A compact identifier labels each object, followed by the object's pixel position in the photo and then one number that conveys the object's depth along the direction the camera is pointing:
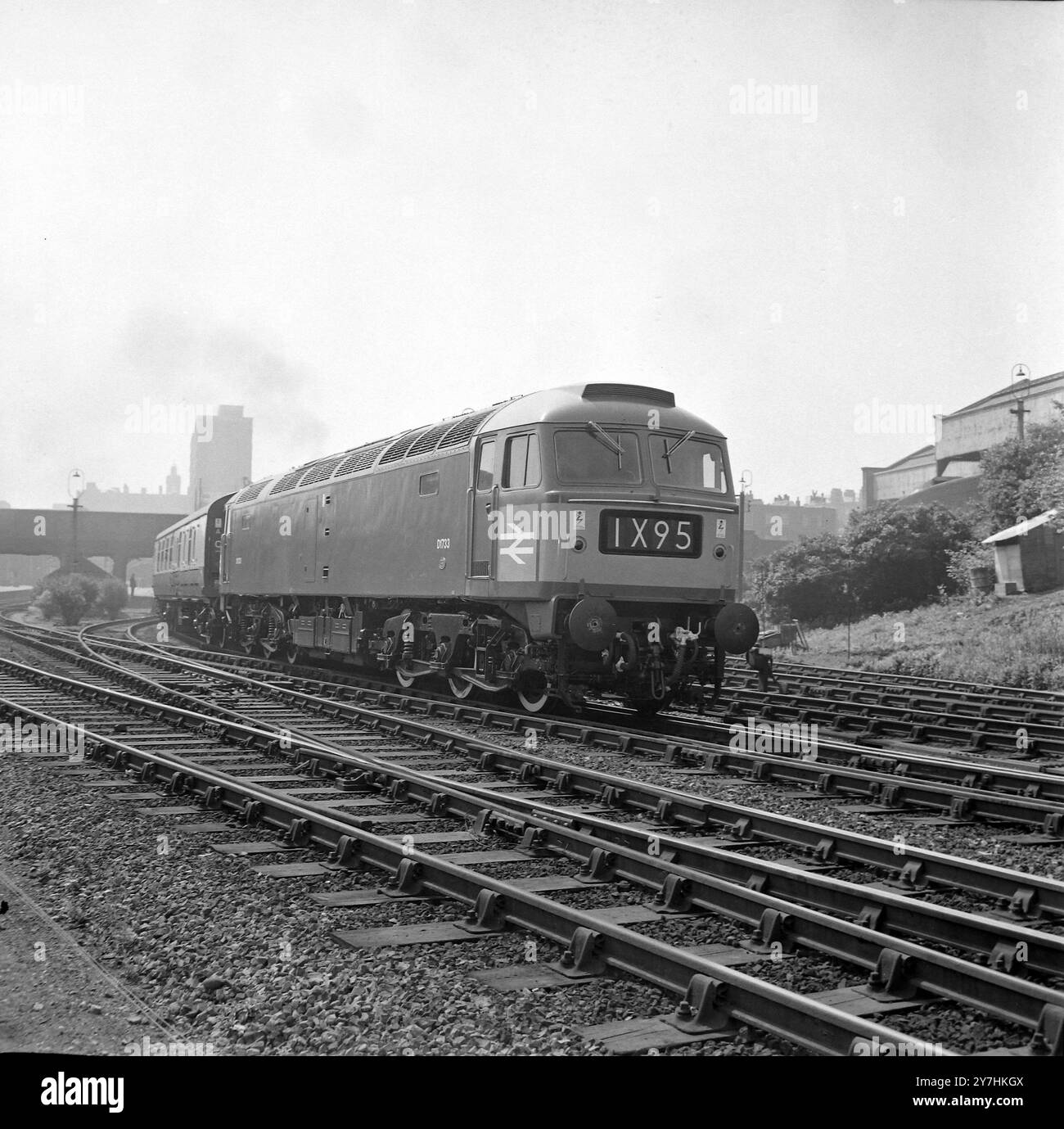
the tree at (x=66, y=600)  42.06
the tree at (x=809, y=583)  32.59
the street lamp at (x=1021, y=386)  41.94
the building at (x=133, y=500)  121.81
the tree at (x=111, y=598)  48.97
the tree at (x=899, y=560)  32.28
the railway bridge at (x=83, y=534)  58.38
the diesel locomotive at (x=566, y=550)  11.34
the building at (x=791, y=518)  77.44
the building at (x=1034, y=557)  27.44
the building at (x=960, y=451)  43.88
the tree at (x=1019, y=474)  32.41
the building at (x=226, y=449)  44.16
